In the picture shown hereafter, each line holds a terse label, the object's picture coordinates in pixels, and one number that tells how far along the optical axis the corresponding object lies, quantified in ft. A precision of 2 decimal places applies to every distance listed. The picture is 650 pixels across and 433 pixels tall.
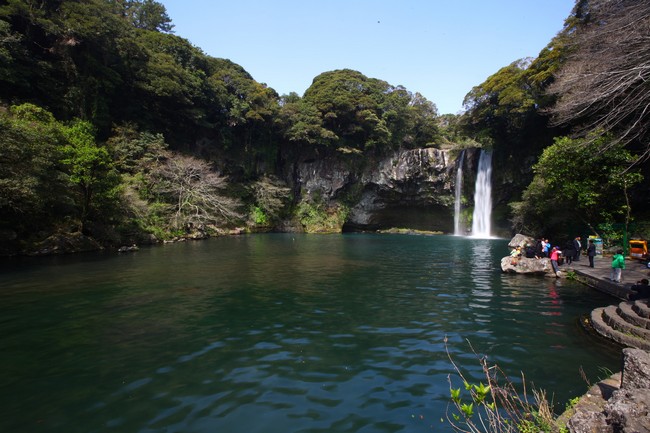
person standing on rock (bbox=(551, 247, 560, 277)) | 47.60
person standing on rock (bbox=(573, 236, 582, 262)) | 58.03
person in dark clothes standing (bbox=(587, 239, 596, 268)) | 49.06
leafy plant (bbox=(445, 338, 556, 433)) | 11.71
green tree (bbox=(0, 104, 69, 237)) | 52.60
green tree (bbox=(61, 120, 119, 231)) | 69.00
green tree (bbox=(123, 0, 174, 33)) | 161.48
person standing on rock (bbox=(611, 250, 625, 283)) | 36.16
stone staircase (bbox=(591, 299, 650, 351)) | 22.47
